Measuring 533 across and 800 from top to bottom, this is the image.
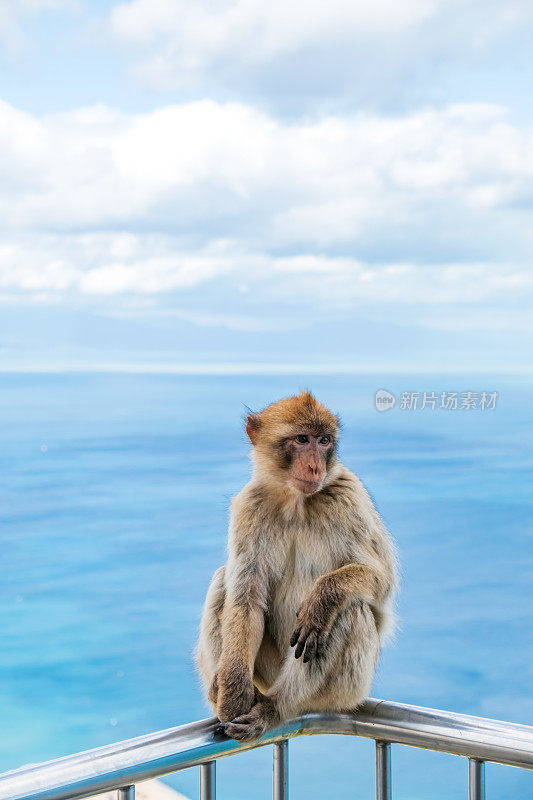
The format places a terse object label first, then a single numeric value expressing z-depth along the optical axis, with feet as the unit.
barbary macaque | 10.98
